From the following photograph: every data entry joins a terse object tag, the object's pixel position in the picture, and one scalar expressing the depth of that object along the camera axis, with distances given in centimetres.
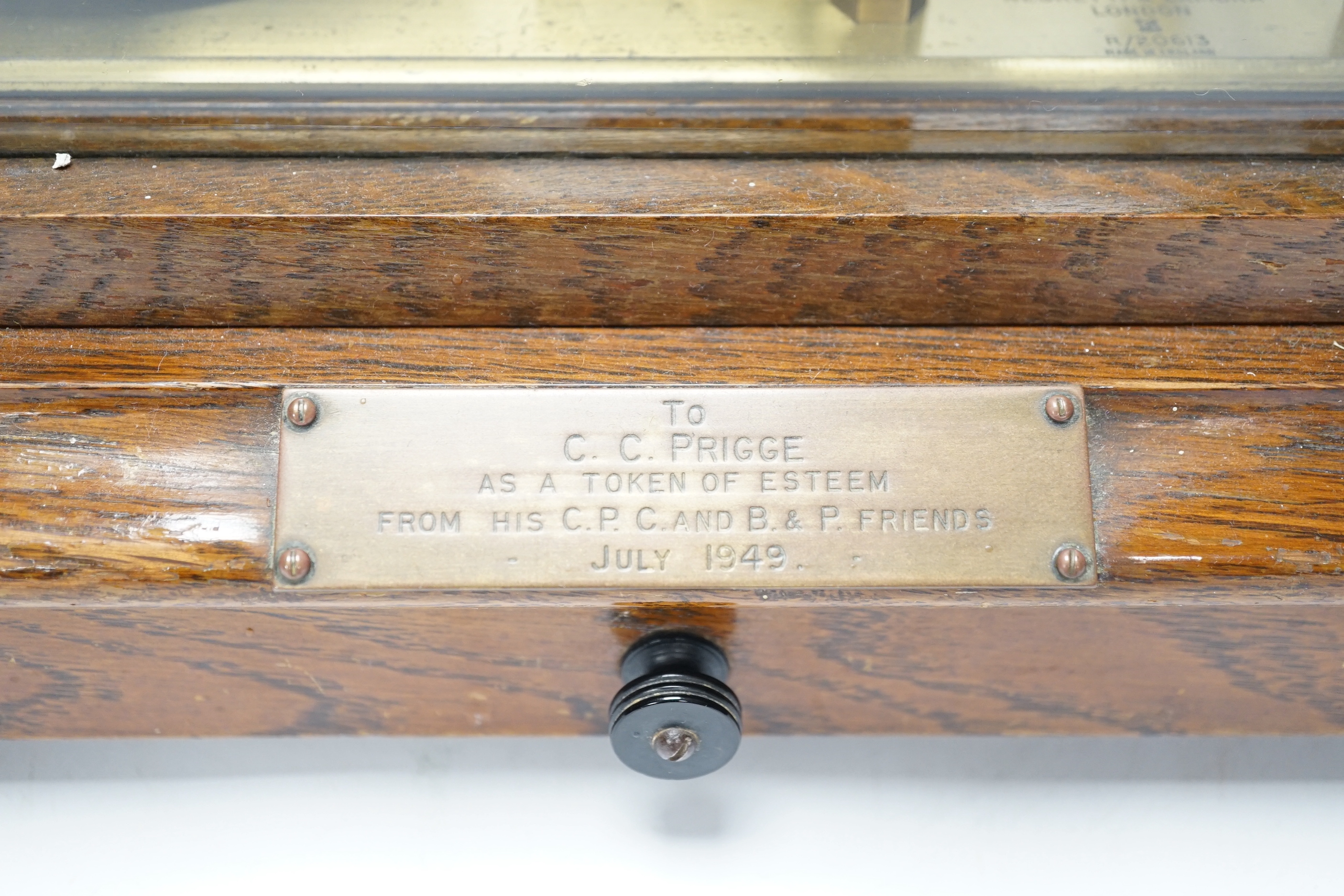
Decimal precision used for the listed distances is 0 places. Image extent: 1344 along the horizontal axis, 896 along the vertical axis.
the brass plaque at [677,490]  31
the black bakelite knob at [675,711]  32
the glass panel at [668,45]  34
